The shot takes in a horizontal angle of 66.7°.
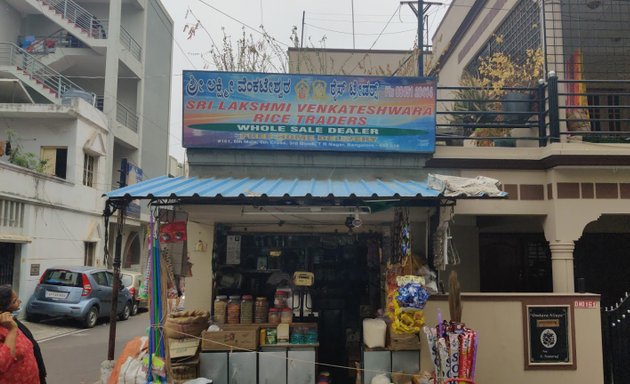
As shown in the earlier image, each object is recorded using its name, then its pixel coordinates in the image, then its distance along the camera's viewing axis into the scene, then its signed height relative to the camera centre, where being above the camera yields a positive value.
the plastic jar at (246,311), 7.51 -1.07
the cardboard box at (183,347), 6.59 -1.46
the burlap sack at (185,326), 6.79 -1.20
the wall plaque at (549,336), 6.31 -1.19
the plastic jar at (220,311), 7.51 -1.08
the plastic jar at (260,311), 7.52 -1.08
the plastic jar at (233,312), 7.47 -1.09
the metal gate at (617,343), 6.71 -1.36
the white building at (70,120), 15.93 +5.16
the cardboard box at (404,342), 6.41 -1.32
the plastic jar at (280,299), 7.54 -0.89
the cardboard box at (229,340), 6.67 -1.37
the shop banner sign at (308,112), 7.51 +2.06
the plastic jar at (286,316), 7.32 -1.12
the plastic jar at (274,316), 7.36 -1.13
